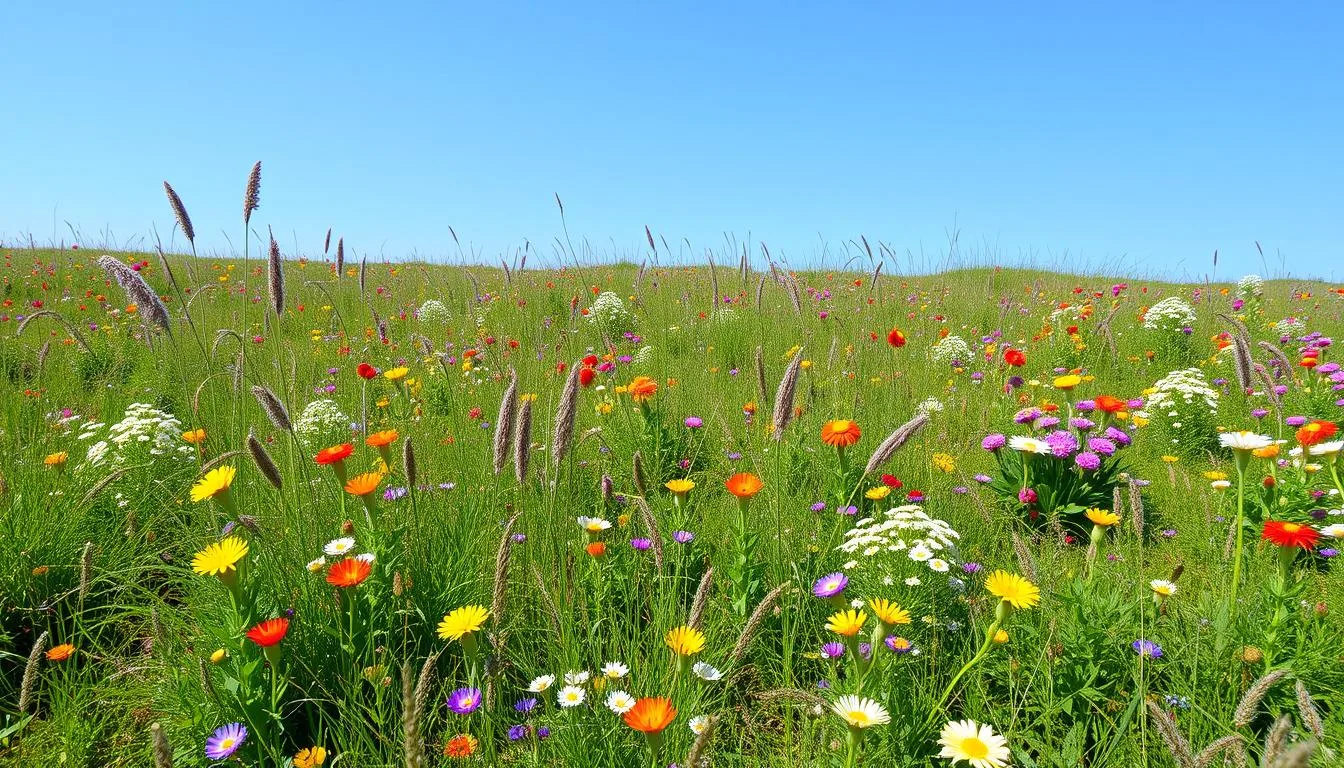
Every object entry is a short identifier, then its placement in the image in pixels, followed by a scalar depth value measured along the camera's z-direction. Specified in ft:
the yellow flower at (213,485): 4.71
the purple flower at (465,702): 4.30
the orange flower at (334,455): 5.23
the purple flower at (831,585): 4.66
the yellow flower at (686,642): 3.99
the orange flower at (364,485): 5.12
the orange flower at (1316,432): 6.69
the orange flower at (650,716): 3.30
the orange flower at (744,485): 5.30
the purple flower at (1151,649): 4.90
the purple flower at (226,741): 3.94
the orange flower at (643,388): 8.84
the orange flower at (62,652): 5.09
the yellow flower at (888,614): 4.04
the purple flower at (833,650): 4.95
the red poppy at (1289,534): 4.70
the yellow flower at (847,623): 3.81
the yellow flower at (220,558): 4.21
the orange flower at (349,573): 4.32
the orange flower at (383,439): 5.77
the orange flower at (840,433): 6.66
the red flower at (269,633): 3.86
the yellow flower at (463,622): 4.03
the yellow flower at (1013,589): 4.09
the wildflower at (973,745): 3.55
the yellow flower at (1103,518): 5.47
